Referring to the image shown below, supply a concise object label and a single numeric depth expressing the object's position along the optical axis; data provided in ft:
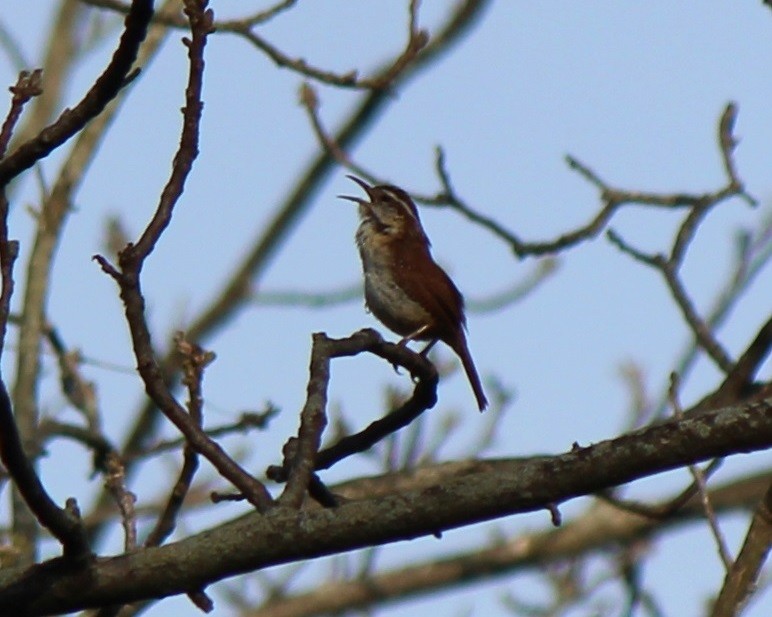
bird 40.37
